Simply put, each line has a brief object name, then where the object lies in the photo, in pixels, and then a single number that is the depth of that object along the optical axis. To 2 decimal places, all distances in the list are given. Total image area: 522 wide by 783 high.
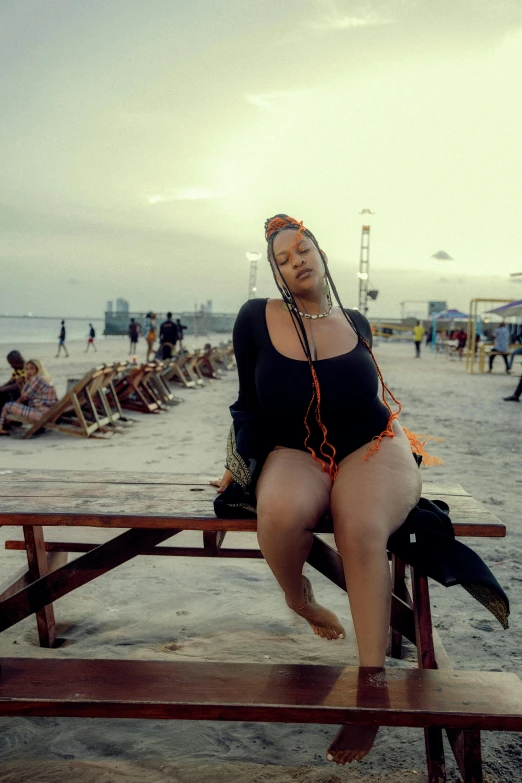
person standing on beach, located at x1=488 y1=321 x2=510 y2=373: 21.77
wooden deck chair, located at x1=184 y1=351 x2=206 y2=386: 16.48
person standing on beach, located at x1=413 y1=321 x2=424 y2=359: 29.70
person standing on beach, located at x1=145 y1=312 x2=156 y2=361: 25.03
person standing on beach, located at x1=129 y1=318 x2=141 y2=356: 29.93
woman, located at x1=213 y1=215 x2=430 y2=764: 2.08
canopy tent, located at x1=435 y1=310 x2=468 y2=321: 43.50
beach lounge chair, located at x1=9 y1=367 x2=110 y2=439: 8.55
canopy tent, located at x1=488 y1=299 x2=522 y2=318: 22.12
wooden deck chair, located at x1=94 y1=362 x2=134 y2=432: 9.30
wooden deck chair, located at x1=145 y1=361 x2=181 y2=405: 12.20
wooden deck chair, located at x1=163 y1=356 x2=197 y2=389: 15.32
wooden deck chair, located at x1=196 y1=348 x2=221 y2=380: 18.62
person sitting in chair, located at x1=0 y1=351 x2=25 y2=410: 9.18
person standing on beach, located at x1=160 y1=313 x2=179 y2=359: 18.80
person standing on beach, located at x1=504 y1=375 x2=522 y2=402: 13.55
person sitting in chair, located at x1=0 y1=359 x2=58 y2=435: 8.76
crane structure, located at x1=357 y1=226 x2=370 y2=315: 29.95
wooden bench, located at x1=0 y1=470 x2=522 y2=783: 1.72
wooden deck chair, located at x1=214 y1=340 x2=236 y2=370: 20.78
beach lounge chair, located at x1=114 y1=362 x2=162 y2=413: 11.09
